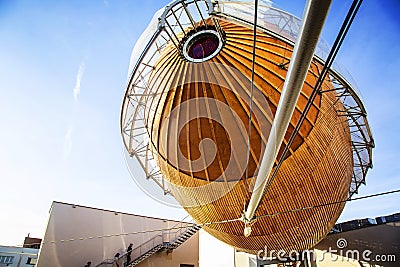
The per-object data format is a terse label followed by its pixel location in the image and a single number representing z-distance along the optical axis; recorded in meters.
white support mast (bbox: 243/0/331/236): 1.60
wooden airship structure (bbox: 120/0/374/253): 5.18
